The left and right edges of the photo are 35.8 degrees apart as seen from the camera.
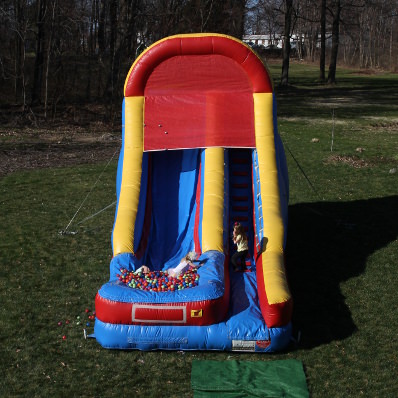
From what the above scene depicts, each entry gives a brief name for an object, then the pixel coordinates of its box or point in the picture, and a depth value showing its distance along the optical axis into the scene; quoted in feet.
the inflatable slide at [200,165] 32.68
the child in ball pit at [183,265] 30.71
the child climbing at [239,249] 32.86
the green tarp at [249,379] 24.36
